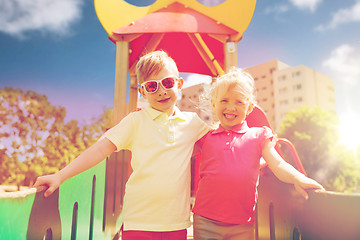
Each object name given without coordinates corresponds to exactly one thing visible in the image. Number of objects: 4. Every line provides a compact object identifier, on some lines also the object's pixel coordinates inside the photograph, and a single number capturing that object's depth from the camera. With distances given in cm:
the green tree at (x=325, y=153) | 1741
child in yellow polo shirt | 123
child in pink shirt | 122
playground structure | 86
